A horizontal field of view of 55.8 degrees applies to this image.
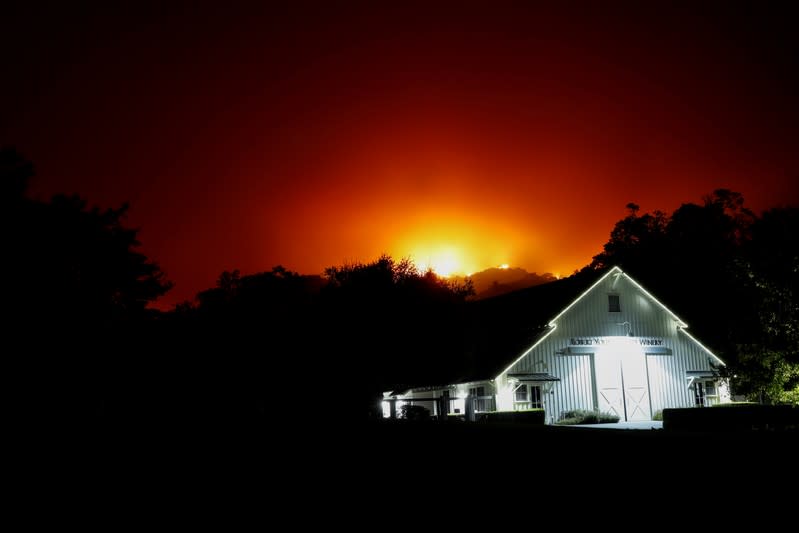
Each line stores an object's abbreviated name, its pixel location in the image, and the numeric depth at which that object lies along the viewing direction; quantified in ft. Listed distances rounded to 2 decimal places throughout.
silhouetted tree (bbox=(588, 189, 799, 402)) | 105.60
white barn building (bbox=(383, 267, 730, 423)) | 126.52
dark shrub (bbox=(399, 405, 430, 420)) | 99.37
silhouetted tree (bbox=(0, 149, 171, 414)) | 85.81
